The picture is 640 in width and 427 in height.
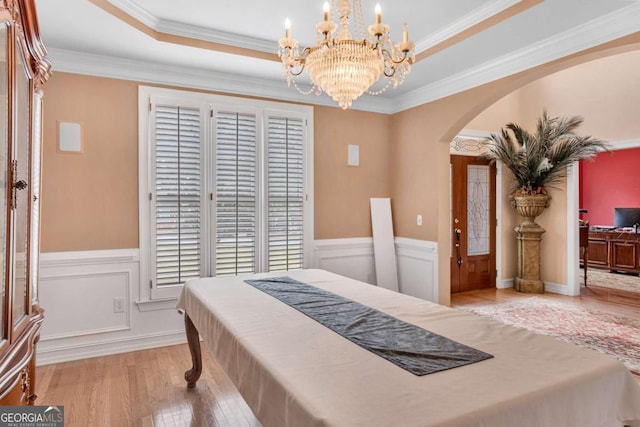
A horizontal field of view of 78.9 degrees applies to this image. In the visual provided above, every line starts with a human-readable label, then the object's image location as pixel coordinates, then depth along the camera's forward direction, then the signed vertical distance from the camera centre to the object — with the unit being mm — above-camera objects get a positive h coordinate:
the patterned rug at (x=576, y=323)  3676 -1227
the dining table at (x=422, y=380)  1099 -536
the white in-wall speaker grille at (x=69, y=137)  3346 +688
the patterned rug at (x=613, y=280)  6289 -1139
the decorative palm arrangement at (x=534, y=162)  5535 +788
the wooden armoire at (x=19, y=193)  1285 +92
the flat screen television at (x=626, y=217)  7539 -36
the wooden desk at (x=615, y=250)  7094 -669
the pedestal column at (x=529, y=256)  5930 -629
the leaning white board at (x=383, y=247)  4715 -380
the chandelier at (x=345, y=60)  2123 +878
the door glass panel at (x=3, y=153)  1264 +213
